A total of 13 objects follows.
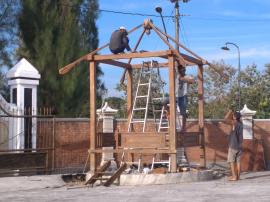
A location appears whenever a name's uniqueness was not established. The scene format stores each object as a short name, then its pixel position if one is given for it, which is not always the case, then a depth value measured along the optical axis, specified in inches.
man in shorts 645.3
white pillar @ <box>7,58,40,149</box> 738.2
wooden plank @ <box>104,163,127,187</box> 618.2
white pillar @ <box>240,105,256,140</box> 901.8
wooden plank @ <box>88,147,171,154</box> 628.4
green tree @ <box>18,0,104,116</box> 1272.1
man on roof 652.7
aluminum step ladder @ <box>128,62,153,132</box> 661.9
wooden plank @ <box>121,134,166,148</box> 637.3
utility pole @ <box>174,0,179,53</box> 1337.4
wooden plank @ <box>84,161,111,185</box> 635.8
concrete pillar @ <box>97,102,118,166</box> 837.2
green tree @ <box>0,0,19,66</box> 1326.3
